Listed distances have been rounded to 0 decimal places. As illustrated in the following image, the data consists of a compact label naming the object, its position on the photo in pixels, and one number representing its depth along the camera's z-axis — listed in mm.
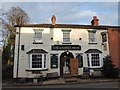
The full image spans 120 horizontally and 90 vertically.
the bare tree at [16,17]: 17699
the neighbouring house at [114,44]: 12089
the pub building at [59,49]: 11048
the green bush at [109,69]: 10741
